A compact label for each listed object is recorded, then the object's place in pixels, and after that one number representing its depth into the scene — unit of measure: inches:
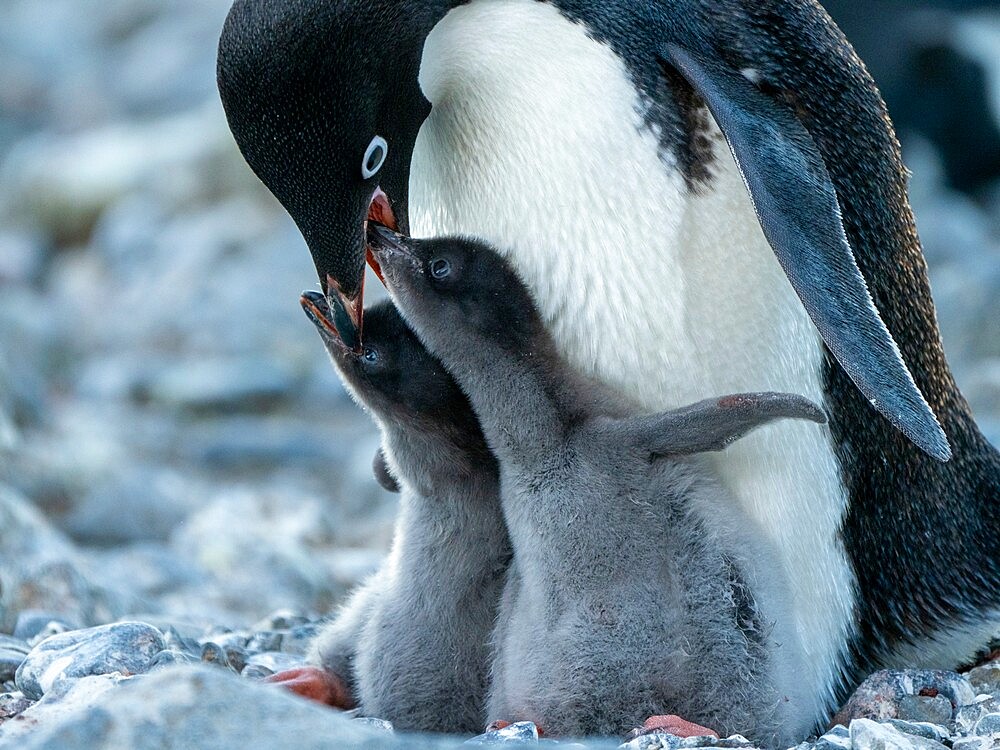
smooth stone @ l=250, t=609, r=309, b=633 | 287.9
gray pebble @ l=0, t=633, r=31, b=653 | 245.8
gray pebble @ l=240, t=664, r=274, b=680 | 241.0
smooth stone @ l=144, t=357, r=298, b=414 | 601.0
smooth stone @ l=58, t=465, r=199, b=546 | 428.5
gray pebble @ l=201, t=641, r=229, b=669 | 235.3
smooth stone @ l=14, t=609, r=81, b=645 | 273.0
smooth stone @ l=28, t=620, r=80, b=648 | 264.1
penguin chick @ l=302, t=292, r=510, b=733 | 216.5
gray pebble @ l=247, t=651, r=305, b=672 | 248.7
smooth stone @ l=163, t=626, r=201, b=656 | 234.8
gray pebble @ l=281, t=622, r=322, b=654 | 270.1
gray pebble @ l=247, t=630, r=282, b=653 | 267.7
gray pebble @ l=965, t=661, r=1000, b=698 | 227.9
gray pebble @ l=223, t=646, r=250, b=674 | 248.8
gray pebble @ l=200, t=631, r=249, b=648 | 259.7
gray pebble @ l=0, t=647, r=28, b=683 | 230.5
